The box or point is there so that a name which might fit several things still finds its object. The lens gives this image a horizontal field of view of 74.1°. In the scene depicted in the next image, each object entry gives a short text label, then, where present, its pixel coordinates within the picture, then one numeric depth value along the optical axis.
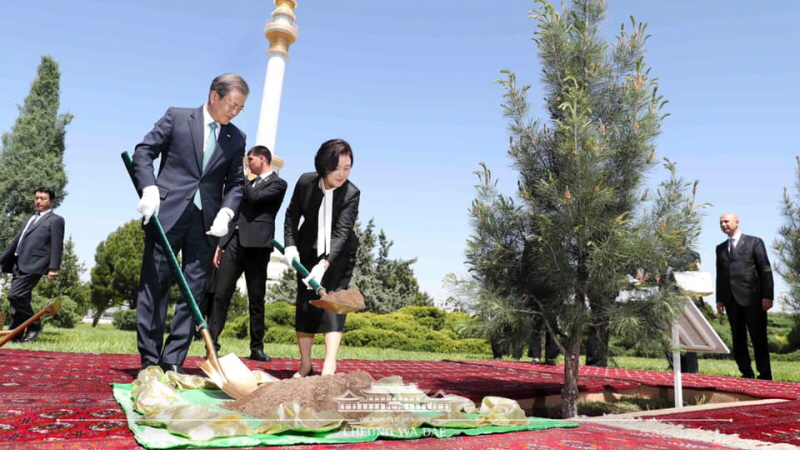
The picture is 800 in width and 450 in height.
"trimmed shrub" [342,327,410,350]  11.53
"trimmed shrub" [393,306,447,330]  13.62
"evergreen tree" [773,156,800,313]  6.02
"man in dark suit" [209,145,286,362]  4.91
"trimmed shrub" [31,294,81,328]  14.48
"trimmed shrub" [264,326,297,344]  11.41
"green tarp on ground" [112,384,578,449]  1.93
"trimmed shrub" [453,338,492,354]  12.44
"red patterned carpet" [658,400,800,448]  3.01
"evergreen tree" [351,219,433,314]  16.98
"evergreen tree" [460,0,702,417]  4.13
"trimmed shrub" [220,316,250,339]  13.05
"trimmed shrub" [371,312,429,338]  12.34
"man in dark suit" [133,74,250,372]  3.37
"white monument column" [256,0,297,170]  25.53
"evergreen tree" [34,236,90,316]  19.81
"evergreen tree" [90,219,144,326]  22.22
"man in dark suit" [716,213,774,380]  6.67
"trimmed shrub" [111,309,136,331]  20.50
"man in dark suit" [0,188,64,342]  6.80
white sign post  4.27
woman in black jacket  3.69
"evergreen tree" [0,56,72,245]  13.81
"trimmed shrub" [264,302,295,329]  12.87
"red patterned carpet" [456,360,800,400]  5.15
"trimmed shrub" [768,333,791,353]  14.56
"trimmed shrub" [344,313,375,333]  12.36
